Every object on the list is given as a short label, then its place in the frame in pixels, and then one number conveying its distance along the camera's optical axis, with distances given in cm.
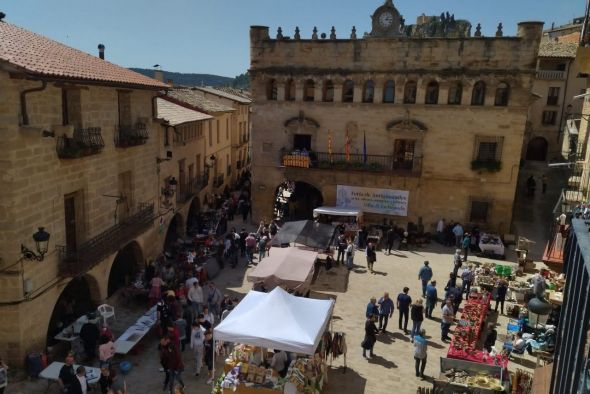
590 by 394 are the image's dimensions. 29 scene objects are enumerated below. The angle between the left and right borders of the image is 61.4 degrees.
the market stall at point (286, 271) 1527
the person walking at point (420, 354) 1191
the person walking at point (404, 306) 1461
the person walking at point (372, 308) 1371
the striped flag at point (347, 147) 2620
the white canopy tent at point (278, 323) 1050
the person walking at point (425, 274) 1709
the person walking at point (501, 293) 1609
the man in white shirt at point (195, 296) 1504
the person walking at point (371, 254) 2017
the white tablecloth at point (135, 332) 1277
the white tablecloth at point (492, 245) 2270
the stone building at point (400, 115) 2384
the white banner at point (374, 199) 2592
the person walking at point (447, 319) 1391
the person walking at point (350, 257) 2061
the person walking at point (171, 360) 1116
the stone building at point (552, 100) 3806
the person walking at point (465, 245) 2191
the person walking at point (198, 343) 1221
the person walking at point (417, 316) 1366
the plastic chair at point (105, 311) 1445
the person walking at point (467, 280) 1709
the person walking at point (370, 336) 1292
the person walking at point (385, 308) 1420
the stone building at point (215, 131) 2927
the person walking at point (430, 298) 1534
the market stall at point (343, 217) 2497
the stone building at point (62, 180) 1119
